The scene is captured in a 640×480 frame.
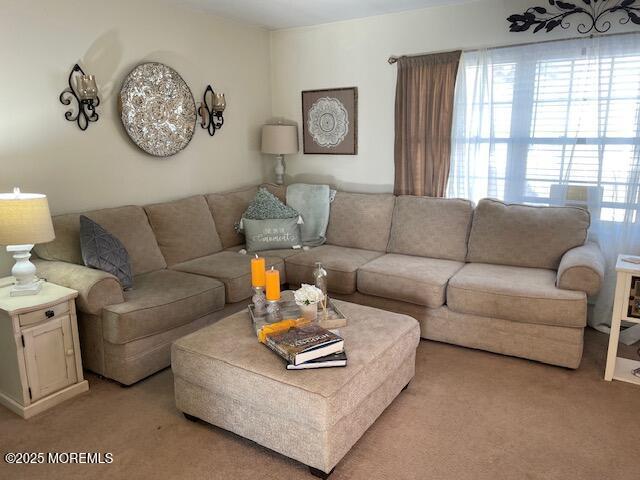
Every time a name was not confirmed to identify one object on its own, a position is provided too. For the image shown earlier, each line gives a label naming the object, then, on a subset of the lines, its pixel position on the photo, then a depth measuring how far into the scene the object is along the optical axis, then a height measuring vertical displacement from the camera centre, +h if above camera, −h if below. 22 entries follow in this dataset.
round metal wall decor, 3.37 +0.30
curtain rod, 3.06 +0.71
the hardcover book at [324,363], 1.94 -0.85
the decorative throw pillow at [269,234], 3.78 -0.65
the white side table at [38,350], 2.33 -0.98
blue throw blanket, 4.02 -0.49
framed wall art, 4.22 +0.25
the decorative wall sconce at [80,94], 3.01 +0.35
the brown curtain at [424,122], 3.68 +0.21
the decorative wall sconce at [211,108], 3.94 +0.34
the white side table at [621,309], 2.55 -0.85
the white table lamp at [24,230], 2.33 -0.38
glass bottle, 2.49 -0.65
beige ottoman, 1.86 -0.96
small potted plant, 2.34 -0.71
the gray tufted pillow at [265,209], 3.84 -0.47
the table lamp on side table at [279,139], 4.30 +0.10
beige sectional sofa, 2.67 -0.79
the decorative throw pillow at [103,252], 2.72 -0.56
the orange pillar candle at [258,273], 2.37 -0.59
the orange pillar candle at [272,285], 2.27 -0.62
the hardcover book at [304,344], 1.95 -0.79
